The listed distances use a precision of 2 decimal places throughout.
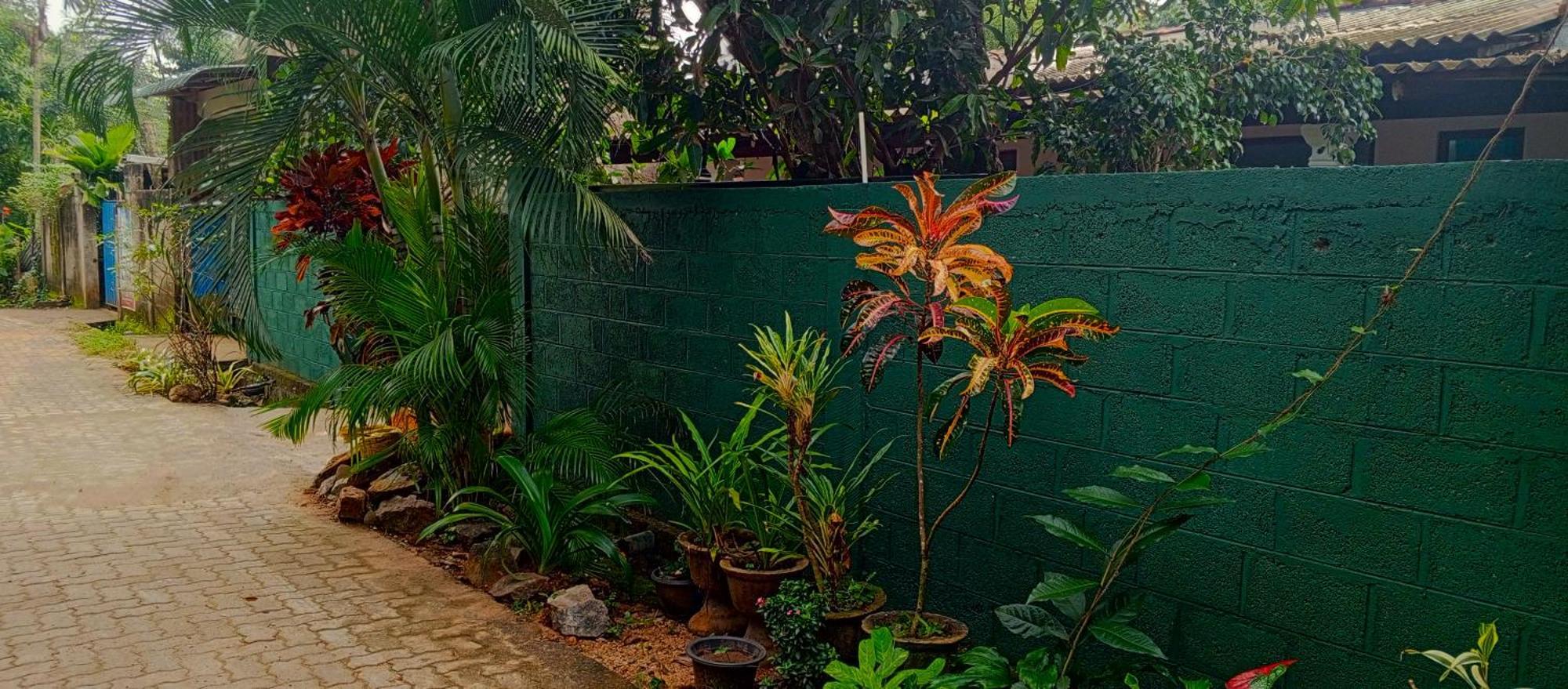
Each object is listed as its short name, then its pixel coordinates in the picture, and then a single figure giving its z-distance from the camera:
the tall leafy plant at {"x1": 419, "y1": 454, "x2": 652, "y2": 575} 5.19
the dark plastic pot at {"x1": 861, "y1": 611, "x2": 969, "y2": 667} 3.61
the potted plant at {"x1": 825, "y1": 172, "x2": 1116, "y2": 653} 3.32
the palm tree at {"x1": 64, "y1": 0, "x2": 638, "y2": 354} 5.05
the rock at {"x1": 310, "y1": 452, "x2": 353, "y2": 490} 7.10
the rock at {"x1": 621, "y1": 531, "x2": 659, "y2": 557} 5.38
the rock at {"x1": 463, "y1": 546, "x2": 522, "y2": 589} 5.27
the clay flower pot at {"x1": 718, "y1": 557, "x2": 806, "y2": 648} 4.21
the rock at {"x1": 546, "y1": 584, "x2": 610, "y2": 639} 4.71
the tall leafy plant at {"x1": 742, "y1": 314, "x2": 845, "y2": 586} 3.98
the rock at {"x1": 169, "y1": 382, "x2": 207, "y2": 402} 10.37
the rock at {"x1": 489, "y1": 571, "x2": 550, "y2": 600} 5.05
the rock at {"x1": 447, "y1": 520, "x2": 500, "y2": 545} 5.88
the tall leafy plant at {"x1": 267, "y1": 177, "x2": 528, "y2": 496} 5.61
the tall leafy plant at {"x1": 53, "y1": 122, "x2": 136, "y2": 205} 17.84
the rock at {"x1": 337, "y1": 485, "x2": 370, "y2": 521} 6.39
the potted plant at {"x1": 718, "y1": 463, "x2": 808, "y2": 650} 4.23
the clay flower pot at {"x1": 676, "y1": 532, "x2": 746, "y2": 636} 4.51
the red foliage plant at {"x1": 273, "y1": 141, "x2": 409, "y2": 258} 6.93
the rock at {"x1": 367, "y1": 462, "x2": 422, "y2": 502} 6.35
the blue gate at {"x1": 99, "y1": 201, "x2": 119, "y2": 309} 17.42
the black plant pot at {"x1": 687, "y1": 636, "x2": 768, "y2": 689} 3.95
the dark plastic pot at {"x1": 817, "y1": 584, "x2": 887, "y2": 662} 3.92
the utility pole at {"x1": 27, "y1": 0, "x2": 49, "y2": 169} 23.45
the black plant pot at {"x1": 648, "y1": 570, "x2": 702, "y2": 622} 4.84
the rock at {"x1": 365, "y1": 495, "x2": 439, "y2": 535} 6.11
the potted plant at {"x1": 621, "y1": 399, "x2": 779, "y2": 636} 4.44
